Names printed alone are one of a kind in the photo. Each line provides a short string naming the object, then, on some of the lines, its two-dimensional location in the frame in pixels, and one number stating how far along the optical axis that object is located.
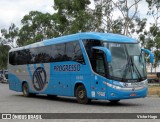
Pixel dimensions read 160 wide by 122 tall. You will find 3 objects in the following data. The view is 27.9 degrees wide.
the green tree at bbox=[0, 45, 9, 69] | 61.46
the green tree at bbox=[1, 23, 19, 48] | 59.16
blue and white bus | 14.14
